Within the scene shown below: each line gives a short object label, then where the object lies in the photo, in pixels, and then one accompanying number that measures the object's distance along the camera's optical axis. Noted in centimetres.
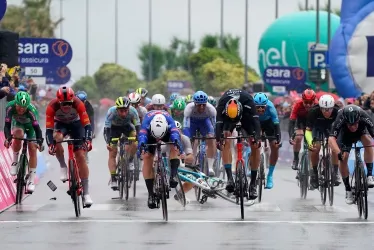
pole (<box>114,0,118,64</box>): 12045
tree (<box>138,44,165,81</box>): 14162
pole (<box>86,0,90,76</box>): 12111
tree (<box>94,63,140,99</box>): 12281
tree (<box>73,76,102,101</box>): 12501
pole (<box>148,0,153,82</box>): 11710
